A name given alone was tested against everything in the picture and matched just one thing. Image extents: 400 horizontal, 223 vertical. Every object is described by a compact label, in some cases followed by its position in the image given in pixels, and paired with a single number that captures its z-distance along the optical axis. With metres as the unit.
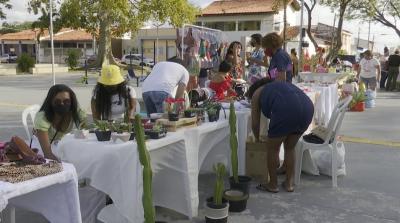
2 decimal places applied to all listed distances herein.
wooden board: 3.43
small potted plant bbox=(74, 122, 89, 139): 3.07
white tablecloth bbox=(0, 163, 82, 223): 2.46
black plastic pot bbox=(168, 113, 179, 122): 3.47
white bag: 4.95
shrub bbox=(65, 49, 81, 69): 29.73
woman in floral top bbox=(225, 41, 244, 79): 7.75
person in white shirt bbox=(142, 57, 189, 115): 4.70
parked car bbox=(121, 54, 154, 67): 34.89
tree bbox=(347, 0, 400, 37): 26.00
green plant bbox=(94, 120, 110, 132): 3.02
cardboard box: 4.56
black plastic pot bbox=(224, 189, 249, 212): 3.80
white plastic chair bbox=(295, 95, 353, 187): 4.56
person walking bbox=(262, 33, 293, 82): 4.92
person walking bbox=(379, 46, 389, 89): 15.54
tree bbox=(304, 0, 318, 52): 22.25
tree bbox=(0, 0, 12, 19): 29.69
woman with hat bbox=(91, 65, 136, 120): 3.95
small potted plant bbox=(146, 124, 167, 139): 3.17
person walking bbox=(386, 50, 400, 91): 14.07
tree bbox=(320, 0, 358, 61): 19.91
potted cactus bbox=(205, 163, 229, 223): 3.43
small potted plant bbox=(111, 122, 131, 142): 2.98
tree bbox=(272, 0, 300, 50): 41.65
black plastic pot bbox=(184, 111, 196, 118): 3.70
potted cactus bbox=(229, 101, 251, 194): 3.97
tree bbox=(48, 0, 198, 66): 24.83
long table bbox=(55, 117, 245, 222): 2.89
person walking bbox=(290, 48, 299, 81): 10.42
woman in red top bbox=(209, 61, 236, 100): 5.66
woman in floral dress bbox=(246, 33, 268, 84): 7.02
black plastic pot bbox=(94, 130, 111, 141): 2.99
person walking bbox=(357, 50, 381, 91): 11.76
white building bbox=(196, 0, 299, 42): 37.09
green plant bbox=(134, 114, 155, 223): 2.76
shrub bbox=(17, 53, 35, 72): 25.20
